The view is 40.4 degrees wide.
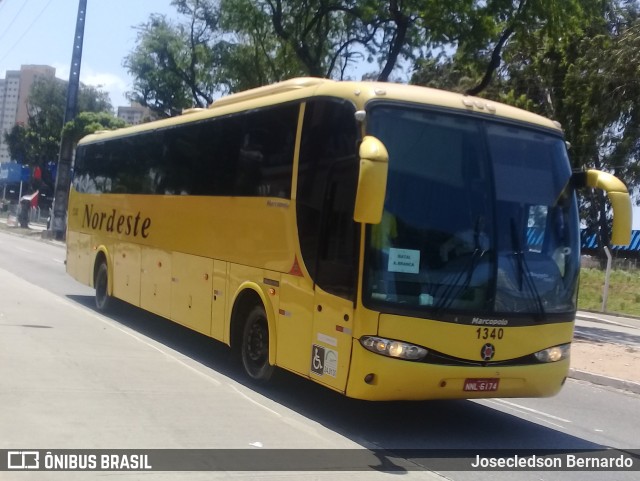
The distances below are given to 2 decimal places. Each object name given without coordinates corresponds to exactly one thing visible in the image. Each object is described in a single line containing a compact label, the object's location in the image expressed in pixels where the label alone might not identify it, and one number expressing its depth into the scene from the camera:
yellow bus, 8.15
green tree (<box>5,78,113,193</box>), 78.50
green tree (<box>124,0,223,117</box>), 35.66
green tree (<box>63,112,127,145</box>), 44.69
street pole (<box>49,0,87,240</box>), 41.03
